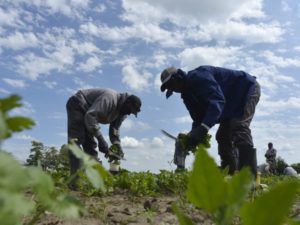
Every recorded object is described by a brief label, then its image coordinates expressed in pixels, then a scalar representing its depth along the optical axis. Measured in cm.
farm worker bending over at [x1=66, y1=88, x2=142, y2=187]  363
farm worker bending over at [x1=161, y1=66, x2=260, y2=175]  274
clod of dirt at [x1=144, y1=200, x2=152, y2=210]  171
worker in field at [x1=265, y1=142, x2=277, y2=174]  1124
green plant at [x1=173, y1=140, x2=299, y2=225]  20
